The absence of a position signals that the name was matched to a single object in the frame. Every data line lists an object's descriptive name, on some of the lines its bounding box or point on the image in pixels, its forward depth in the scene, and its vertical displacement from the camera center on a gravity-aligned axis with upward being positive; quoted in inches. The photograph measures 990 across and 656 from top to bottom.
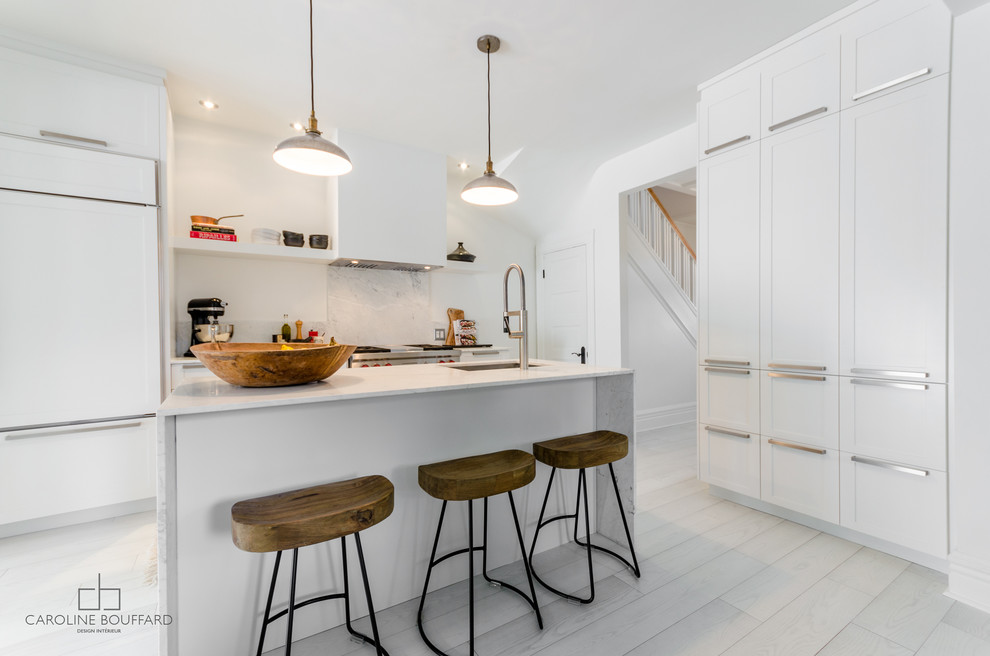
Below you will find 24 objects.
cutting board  181.6 +3.0
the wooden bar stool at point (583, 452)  68.4 -21.7
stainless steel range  140.3 -10.8
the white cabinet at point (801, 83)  85.7 +51.9
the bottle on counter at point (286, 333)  144.6 -2.8
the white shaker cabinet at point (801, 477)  86.9 -34.0
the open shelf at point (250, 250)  120.7 +23.3
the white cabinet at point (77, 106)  92.4 +51.7
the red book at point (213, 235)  124.6 +27.2
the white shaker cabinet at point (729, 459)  100.3 -34.4
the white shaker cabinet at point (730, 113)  99.1 +52.1
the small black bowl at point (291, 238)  139.6 +29.4
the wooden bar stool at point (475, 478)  56.2 -21.7
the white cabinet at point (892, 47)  72.2 +50.6
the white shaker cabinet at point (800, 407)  86.5 -18.6
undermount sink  91.3 -9.5
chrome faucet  83.0 -1.9
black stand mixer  125.6 +2.8
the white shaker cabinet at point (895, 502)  73.2 -33.8
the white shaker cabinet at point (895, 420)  73.0 -18.3
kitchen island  51.5 -20.1
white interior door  172.7 +8.8
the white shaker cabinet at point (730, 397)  100.0 -18.9
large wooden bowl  53.4 -5.2
